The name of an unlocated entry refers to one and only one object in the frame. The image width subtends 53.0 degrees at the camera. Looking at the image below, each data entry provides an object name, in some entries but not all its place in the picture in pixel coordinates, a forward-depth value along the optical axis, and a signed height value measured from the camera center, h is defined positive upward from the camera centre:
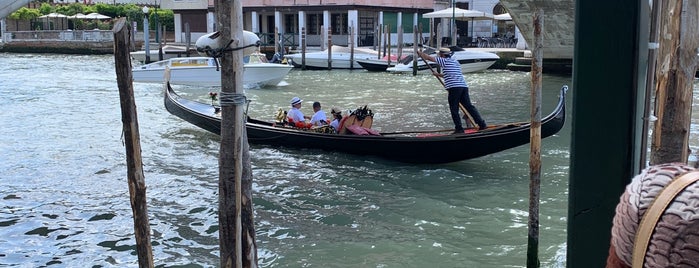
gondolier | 7.22 -0.48
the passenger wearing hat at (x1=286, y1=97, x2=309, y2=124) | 8.36 -0.88
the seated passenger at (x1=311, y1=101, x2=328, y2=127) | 8.18 -0.91
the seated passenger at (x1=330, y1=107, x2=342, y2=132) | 7.88 -0.90
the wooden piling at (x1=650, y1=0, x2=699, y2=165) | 3.10 -0.18
